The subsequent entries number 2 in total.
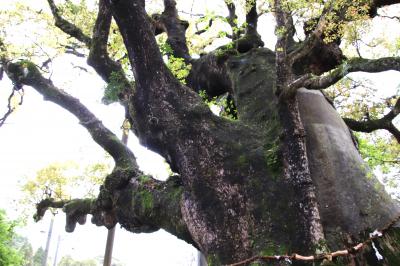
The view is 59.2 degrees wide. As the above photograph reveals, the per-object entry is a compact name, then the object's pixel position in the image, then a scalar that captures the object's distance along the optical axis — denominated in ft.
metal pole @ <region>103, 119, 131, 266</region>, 41.73
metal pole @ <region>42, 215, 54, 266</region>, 111.04
